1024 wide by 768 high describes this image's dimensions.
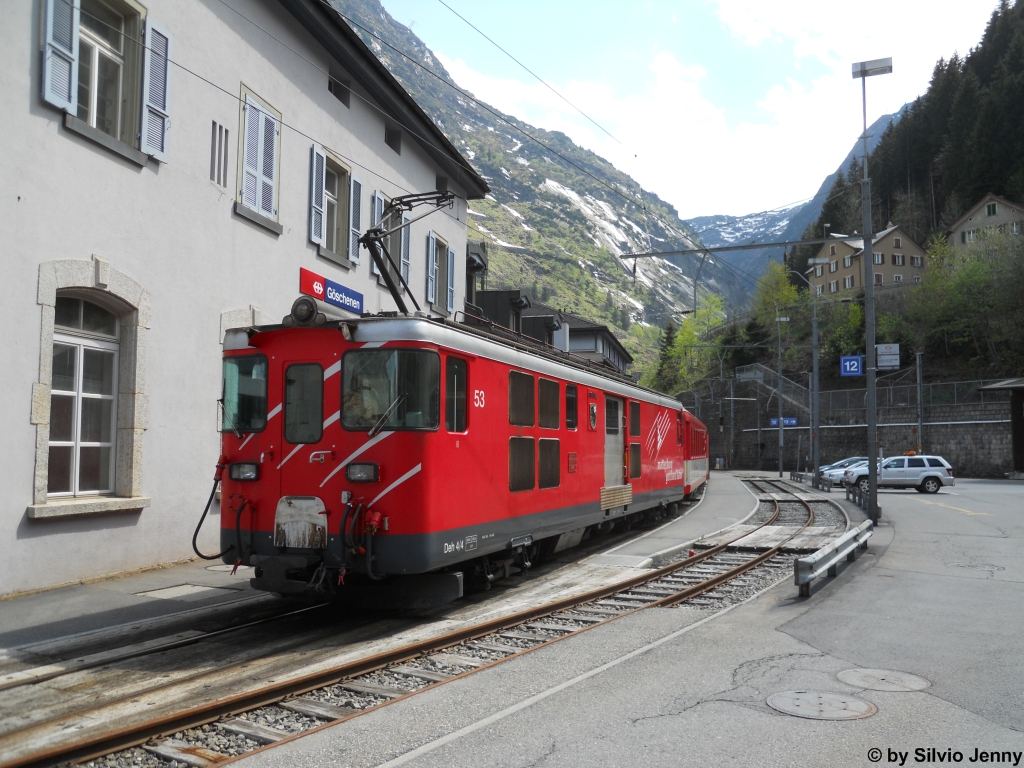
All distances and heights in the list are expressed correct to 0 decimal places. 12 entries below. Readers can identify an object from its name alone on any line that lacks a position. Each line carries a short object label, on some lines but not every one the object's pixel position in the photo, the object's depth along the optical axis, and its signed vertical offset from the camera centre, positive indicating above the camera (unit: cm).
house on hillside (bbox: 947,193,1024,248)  7181 +2040
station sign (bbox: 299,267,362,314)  1575 +294
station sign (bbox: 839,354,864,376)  4935 +480
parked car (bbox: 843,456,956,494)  3406 -119
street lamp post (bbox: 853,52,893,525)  1959 +336
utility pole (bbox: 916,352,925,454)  5075 +170
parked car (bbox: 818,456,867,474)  4218 -97
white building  981 +291
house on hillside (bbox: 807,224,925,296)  8538 +1902
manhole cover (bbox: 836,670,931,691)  636 -184
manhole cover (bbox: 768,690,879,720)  567 -183
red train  814 -11
